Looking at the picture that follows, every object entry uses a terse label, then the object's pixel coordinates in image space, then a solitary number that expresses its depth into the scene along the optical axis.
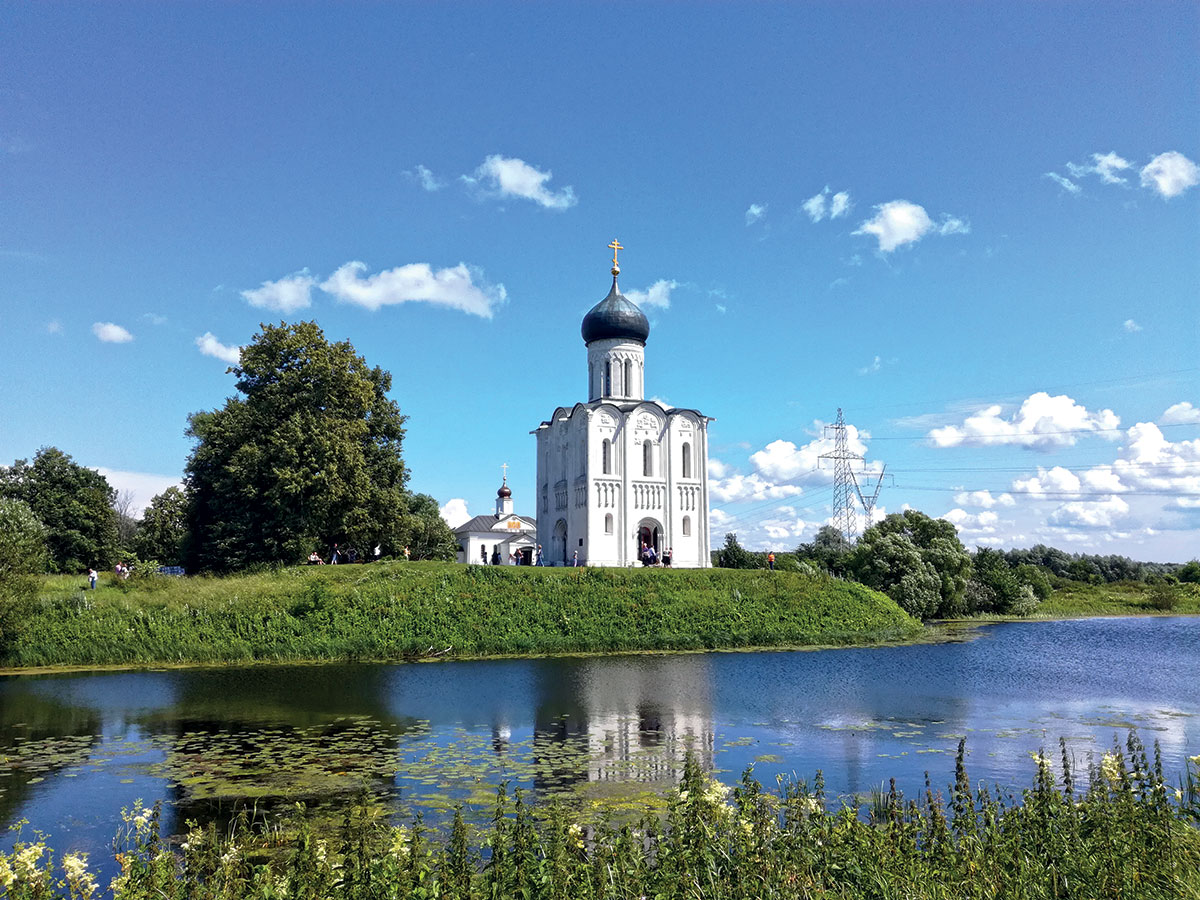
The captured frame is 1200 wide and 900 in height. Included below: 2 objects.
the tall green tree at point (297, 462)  35.03
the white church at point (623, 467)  44.97
